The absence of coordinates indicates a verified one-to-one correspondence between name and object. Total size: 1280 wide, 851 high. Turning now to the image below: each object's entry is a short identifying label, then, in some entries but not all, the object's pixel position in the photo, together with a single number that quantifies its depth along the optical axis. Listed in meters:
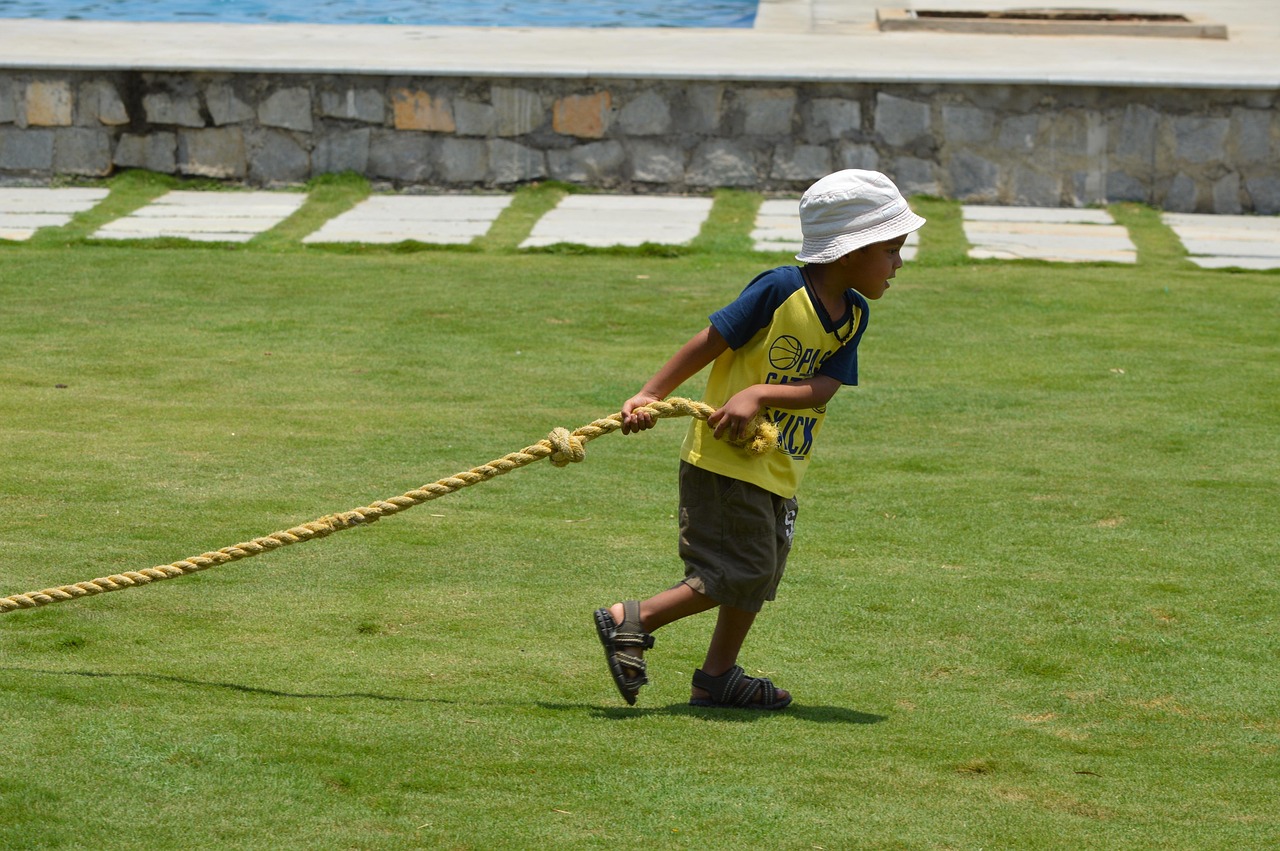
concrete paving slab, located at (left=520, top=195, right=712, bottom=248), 18.25
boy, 6.57
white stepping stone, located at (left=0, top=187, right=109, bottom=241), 17.97
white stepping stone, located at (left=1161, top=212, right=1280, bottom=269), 17.41
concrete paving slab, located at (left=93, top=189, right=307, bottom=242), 18.05
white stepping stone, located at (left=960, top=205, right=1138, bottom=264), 17.70
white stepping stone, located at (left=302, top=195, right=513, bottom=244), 18.20
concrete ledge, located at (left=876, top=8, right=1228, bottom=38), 25.58
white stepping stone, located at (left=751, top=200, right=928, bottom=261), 17.81
